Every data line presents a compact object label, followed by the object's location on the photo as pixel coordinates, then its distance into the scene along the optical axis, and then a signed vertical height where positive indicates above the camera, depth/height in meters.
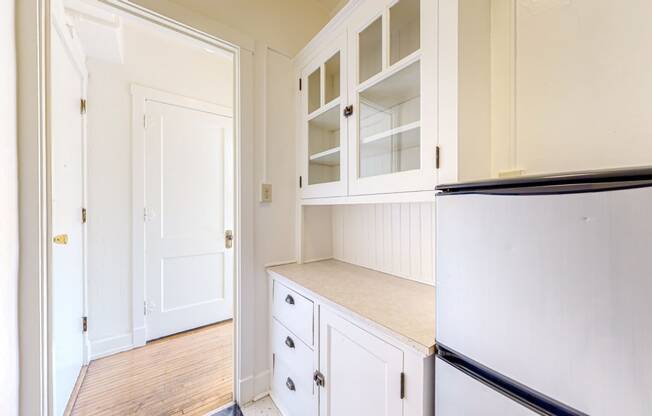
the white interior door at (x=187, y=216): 2.17 -0.08
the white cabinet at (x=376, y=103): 0.94 +0.49
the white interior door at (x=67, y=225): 1.22 -0.10
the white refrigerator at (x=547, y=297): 0.40 -0.17
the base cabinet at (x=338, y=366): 0.74 -0.59
